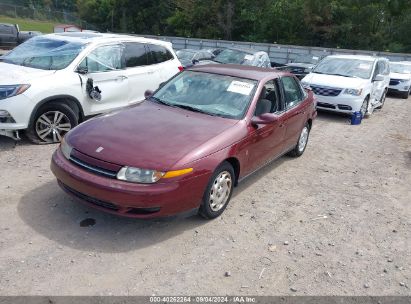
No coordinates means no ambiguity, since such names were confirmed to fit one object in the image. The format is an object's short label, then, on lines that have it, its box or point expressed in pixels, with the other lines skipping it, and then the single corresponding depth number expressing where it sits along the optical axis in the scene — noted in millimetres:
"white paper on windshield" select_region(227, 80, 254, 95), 5000
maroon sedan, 3709
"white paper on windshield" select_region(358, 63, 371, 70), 10988
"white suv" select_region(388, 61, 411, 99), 16156
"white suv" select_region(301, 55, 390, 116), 10094
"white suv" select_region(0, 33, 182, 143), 5863
